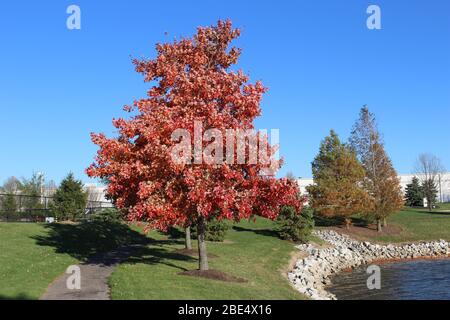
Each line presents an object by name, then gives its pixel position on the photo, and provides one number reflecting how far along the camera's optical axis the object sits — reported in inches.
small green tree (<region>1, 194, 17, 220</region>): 1557.8
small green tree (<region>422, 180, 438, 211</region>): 3141.2
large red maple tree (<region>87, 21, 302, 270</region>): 652.1
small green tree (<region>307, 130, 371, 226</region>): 1798.7
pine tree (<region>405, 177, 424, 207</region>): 3467.0
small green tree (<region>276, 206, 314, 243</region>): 1504.7
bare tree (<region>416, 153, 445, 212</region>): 3164.4
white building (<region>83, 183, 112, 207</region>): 3569.9
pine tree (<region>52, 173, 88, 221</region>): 1622.8
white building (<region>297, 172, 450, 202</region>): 4881.9
